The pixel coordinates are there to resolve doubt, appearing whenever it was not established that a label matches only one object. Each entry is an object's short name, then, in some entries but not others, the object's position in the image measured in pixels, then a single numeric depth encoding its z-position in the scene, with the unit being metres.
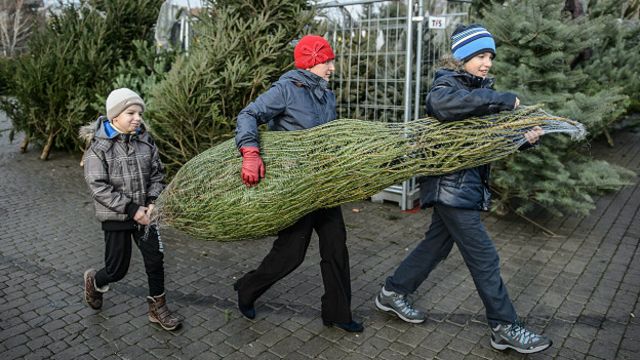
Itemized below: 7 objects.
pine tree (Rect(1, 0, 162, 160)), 8.52
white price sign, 6.29
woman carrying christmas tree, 3.27
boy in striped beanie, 3.24
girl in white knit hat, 3.44
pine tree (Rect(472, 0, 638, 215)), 5.21
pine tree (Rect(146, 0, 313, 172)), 5.78
